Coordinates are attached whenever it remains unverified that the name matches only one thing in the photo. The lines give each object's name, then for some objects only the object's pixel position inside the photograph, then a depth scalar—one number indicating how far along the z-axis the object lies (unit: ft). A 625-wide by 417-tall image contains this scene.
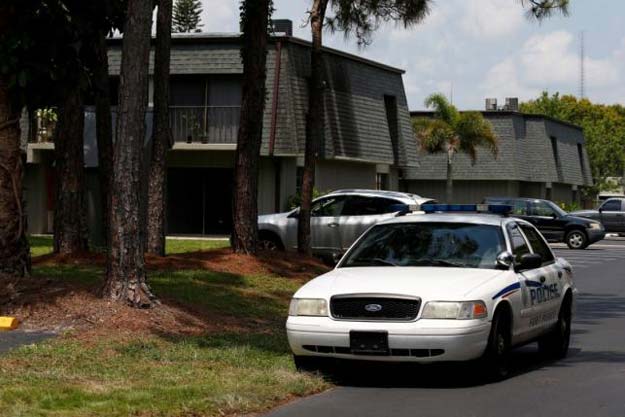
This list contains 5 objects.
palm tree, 171.63
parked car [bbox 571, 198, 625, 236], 161.38
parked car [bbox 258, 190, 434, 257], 85.66
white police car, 33.76
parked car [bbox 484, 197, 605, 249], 131.85
